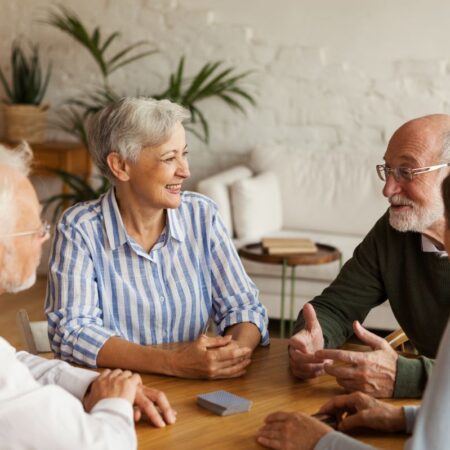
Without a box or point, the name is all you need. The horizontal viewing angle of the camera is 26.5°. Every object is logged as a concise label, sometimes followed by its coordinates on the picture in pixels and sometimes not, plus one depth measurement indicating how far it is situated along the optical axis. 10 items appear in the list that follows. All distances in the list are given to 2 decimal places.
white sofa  5.34
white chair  2.64
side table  4.77
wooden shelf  6.30
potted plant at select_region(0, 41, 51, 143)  6.42
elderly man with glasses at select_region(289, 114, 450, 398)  2.66
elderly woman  2.65
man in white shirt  1.63
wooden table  1.93
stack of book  4.81
